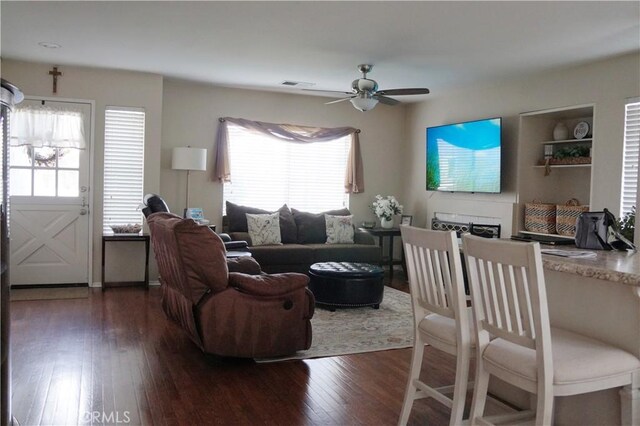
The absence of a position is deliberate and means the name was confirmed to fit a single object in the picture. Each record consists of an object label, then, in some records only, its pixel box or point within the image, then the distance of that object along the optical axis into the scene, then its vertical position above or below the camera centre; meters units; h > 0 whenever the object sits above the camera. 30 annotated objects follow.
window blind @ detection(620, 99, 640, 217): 4.93 +0.44
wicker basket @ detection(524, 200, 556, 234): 5.74 -0.18
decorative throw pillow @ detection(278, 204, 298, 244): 7.09 -0.48
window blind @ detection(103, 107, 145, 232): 6.35 +0.25
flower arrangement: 7.69 -0.18
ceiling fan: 5.34 +1.04
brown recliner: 3.49 -0.76
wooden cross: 6.06 +1.23
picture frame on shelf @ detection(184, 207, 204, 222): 6.66 -0.31
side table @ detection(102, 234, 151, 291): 6.07 -0.67
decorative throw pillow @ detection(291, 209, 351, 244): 7.18 -0.47
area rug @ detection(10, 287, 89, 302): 5.62 -1.20
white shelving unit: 5.96 +0.35
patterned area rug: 4.12 -1.18
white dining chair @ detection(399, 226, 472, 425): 2.32 -0.51
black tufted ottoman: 5.23 -0.91
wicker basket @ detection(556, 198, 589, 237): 5.45 -0.16
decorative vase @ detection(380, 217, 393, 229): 7.71 -0.40
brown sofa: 6.51 -0.68
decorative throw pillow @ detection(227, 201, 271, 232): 6.95 -0.36
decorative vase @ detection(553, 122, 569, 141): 5.89 +0.76
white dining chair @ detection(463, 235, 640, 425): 1.90 -0.57
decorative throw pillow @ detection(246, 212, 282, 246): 6.74 -0.49
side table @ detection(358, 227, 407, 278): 7.35 -0.56
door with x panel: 6.04 -0.34
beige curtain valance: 7.16 +0.77
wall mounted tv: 6.34 +0.53
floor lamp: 6.54 +0.36
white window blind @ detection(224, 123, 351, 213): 7.39 +0.28
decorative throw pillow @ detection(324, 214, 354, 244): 7.20 -0.49
